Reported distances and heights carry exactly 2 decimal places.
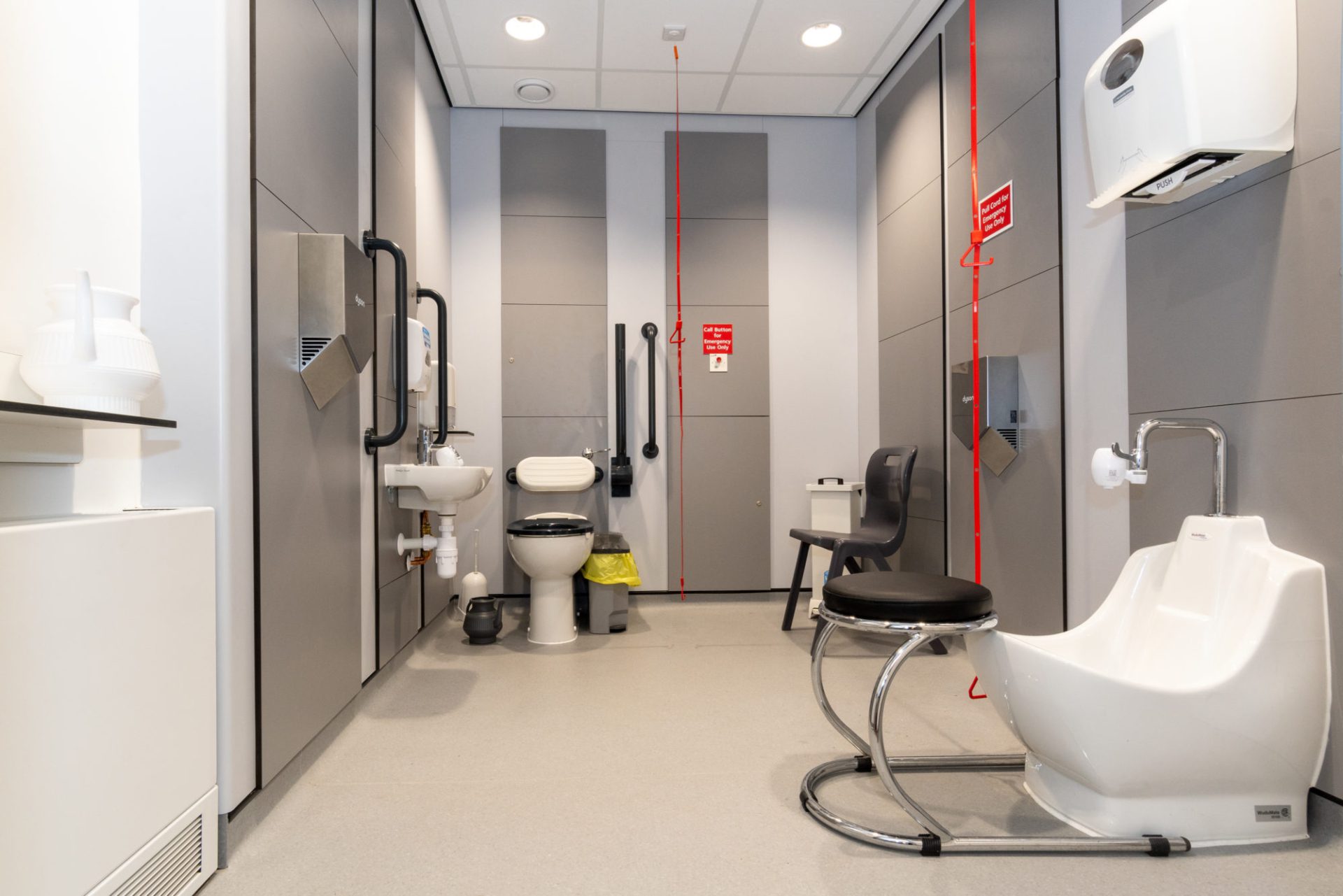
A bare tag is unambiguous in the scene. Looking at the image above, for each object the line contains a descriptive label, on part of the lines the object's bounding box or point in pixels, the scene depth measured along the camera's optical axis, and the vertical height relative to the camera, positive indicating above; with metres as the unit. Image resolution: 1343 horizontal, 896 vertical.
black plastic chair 3.15 -0.32
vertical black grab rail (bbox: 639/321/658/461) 4.11 +0.36
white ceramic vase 1.22 +0.17
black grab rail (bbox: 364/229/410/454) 2.40 +0.37
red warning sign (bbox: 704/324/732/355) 4.28 +0.66
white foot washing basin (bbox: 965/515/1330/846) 1.45 -0.50
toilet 3.18 -0.44
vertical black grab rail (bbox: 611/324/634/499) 4.11 -0.01
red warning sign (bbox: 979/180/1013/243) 2.78 +0.91
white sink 2.72 -0.09
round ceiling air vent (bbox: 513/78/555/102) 3.91 +1.92
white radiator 1.00 -0.37
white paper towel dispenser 1.59 +0.78
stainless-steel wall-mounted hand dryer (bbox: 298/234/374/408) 1.93 +0.40
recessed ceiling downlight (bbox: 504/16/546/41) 3.39 +1.93
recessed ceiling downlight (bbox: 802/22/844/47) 3.46 +1.94
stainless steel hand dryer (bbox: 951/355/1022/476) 2.70 +0.15
